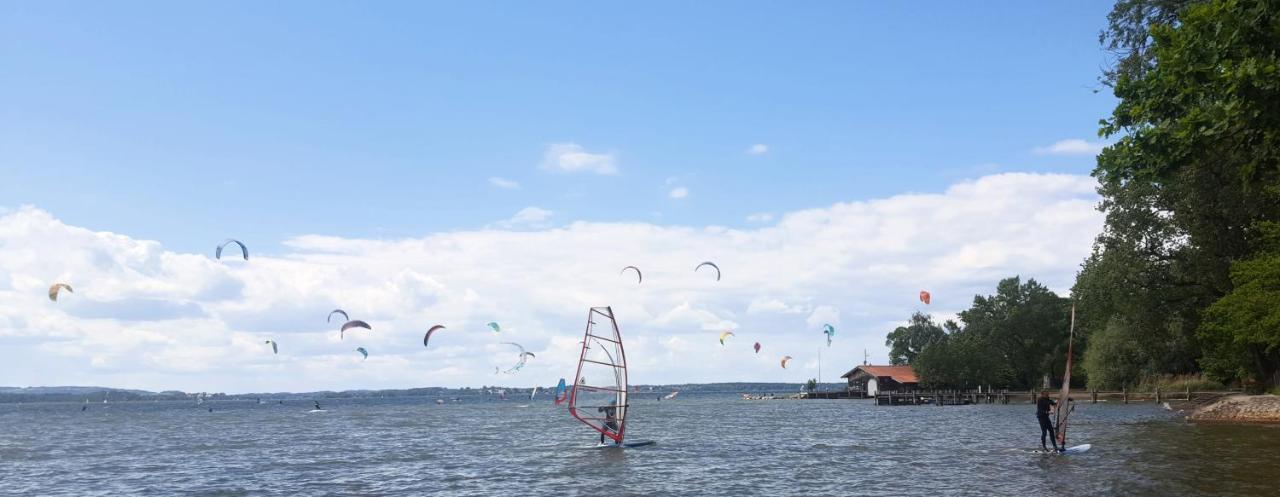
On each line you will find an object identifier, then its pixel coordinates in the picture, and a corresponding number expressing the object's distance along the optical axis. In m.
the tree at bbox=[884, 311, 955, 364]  138.88
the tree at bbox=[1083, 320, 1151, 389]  75.56
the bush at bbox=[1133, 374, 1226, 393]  72.94
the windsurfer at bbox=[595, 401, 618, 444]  38.22
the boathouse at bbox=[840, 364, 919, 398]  111.12
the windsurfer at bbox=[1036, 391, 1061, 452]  29.95
